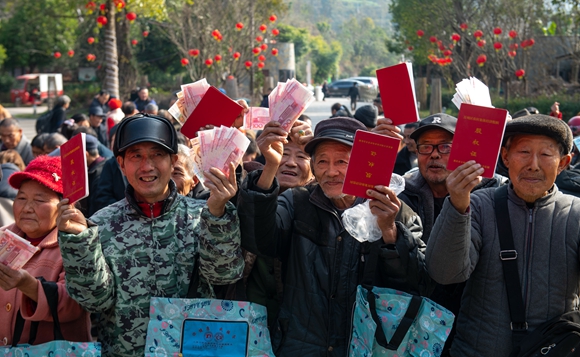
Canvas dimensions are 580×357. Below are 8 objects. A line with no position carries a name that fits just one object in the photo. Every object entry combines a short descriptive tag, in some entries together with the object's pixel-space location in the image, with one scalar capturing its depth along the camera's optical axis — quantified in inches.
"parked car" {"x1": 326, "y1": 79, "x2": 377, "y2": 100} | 1887.3
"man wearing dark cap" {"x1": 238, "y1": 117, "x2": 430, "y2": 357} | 116.5
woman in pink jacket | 120.0
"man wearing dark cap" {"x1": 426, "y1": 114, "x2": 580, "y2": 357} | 109.7
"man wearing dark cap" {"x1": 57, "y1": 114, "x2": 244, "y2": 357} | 112.5
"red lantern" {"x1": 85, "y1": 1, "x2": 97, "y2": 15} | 597.6
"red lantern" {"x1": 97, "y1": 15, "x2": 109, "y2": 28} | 610.9
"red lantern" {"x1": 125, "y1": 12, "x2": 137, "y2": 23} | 684.7
